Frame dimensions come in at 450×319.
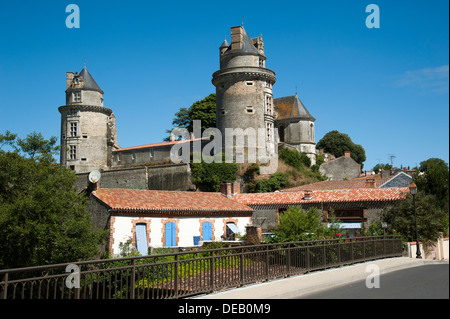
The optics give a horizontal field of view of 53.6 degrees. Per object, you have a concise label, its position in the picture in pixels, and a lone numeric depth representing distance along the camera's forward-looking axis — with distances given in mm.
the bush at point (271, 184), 44781
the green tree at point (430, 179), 23922
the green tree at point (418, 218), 20734
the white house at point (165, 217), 24531
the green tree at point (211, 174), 45469
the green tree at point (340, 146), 75225
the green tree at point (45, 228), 21328
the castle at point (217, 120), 49031
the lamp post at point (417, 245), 17984
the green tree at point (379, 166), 88088
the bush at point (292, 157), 50816
